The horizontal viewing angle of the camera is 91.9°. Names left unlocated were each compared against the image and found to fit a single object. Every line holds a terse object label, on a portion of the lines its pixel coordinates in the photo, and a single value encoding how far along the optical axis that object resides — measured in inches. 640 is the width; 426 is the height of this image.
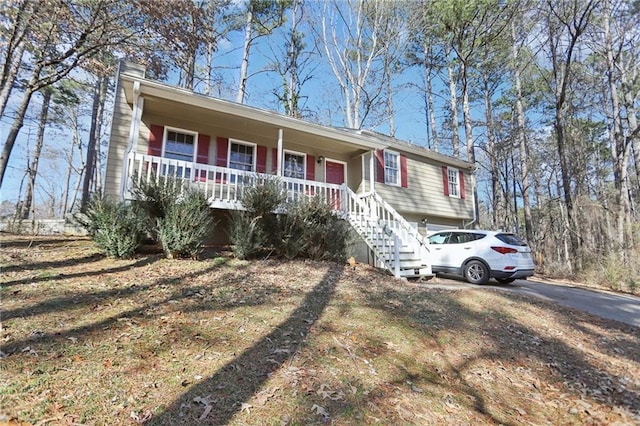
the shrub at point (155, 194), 237.6
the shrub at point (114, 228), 222.8
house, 305.9
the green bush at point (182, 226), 235.8
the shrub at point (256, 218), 266.5
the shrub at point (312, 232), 283.1
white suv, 304.8
